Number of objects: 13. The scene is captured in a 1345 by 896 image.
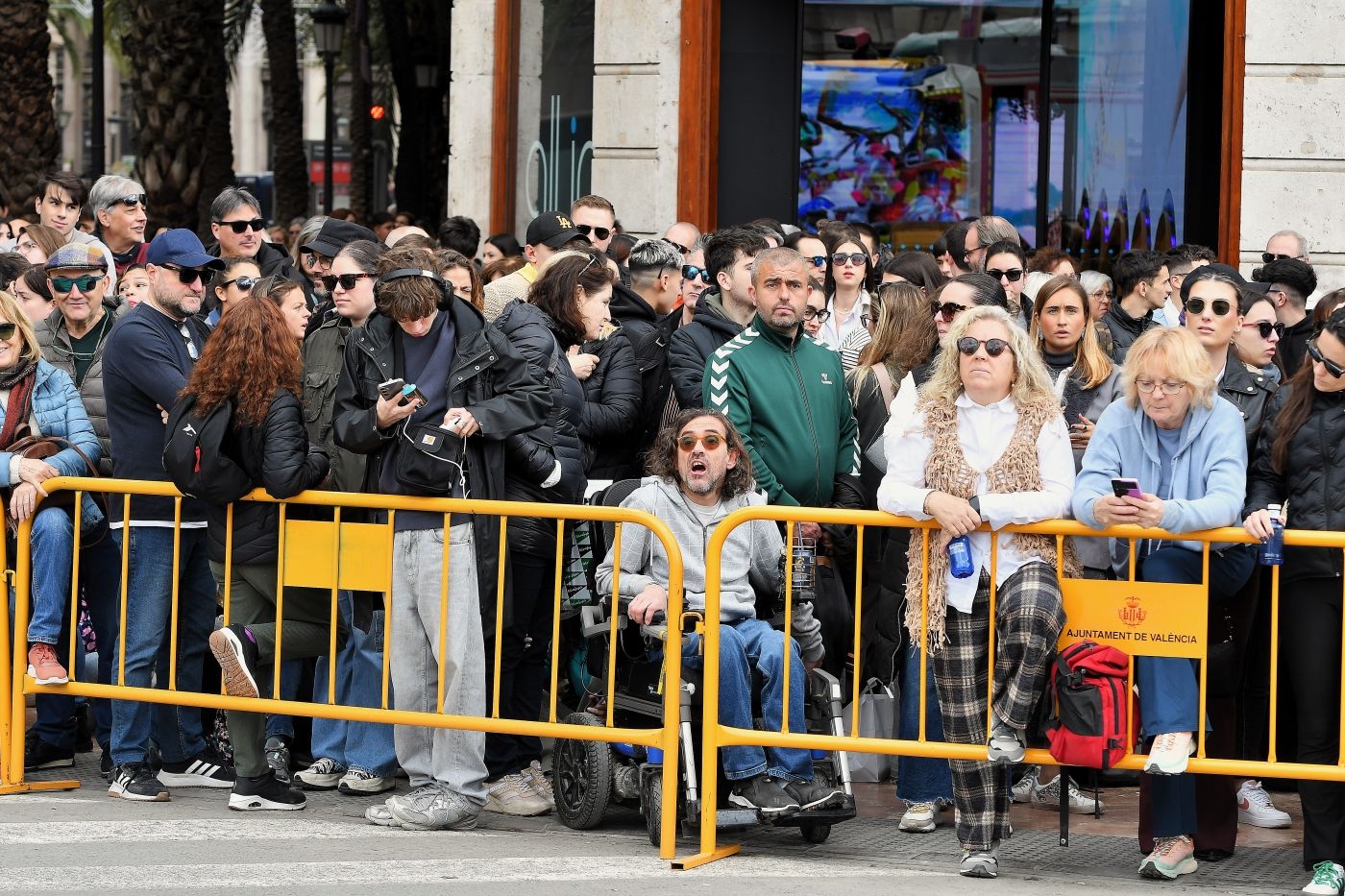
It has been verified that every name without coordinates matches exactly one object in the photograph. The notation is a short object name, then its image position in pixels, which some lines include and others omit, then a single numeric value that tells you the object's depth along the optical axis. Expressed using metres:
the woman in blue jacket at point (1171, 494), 13.22
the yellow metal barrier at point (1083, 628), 13.24
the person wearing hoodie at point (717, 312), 16.89
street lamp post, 50.19
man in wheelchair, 14.02
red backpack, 13.03
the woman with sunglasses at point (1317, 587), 13.38
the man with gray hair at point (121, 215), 21.80
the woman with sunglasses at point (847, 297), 19.03
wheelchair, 13.96
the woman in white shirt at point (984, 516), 13.41
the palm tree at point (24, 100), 38.59
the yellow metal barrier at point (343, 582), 13.84
